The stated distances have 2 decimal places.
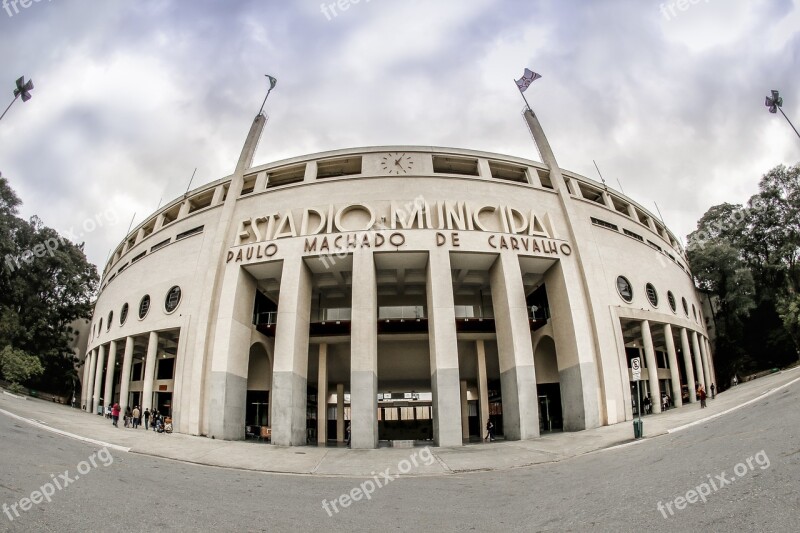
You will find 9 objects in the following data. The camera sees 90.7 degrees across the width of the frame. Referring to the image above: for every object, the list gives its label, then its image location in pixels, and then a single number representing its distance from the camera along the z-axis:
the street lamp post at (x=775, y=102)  26.52
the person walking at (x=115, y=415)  25.54
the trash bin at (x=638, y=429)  16.62
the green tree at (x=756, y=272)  41.06
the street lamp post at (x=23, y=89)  22.11
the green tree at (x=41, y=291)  40.19
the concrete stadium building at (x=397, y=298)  23.58
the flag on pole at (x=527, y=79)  31.56
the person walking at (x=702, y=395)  23.03
